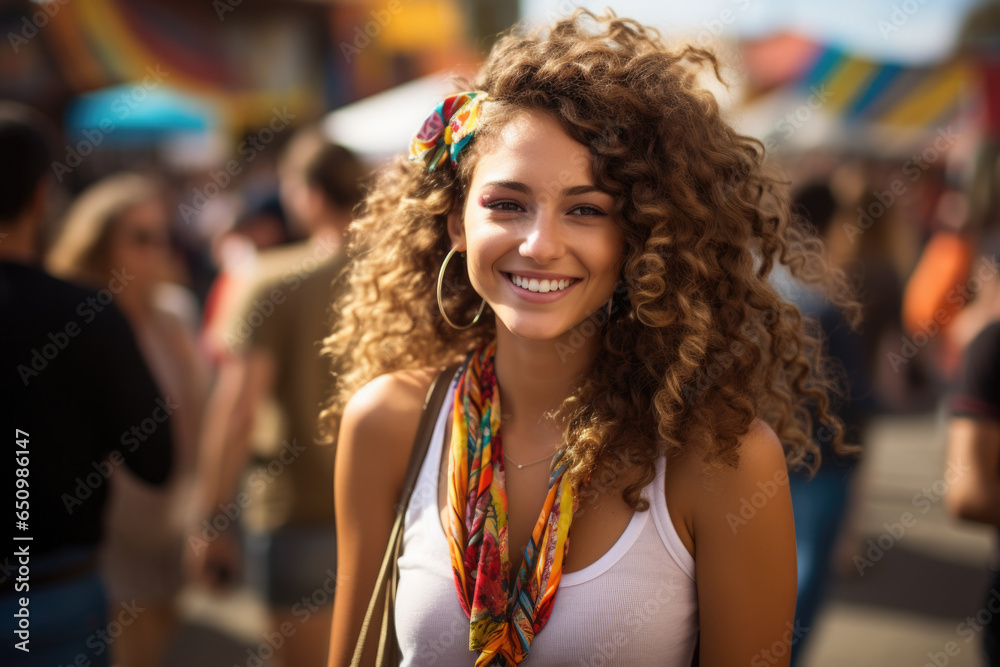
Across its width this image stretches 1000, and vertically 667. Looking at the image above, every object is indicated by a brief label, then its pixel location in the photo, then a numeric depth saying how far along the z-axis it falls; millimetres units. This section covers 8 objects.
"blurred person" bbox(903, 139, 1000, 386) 5387
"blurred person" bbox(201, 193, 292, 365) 4945
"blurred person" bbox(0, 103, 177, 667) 2229
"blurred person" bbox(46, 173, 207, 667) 3369
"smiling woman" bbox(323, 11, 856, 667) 1607
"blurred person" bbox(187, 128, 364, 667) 3139
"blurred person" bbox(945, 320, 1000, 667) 2379
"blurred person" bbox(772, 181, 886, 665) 3232
